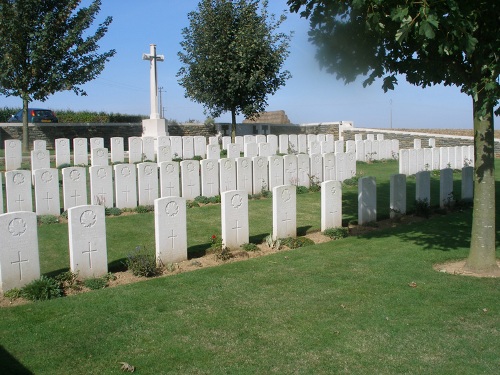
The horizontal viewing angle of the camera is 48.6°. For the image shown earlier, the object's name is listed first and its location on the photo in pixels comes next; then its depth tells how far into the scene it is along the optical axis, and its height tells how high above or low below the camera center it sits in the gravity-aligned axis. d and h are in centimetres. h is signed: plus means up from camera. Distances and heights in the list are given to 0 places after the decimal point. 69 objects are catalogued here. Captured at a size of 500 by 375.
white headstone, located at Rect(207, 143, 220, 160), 1820 +0
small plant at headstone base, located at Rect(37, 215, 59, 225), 1082 -124
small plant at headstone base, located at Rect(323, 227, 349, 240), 968 -147
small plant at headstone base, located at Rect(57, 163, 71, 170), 1762 -30
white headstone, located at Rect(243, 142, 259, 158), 1845 +4
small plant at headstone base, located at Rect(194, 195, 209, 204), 1299 -111
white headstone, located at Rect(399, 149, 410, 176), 1705 -44
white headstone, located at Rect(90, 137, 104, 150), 1941 +42
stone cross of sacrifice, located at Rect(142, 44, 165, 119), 2388 +330
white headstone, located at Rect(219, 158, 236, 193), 1351 -54
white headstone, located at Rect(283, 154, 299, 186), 1471 -53
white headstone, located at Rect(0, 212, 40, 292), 661 -113
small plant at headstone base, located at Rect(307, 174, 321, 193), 1496 -95
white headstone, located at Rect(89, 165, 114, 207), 1184 -66
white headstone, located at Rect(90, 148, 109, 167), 1638 -3
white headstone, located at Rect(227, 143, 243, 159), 1802 +5
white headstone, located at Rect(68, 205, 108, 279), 714 -112
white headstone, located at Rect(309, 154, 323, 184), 1540 -51
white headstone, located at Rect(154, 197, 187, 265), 790 -111
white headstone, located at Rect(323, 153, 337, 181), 1577 -51
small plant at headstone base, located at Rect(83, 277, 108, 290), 700 -163
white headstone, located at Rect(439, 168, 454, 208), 1248 -94
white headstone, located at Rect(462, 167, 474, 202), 1320 -87
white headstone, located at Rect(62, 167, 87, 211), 1170 -66
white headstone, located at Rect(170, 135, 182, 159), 2050 +26
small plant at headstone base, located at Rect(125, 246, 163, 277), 746 -151
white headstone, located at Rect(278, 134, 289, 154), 2288 +26
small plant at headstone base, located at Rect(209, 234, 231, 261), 827 -149
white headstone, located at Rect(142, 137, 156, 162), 1970 +17
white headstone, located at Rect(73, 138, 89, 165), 1827 +11
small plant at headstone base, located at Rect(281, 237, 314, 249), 909 -153
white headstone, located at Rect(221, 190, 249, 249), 862 -105
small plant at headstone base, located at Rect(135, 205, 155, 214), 1204 -120
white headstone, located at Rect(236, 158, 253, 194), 1369 -56
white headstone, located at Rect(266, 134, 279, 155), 1961 +36
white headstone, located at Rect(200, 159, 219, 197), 1334 -61
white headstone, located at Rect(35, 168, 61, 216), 1119 -72
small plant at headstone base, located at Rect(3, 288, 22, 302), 654 -162
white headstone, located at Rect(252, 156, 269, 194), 1395 -58
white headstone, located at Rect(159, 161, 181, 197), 1280 -60
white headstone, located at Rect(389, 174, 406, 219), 1130 -94
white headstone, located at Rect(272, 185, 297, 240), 927 -104
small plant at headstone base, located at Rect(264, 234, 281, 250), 896 -150
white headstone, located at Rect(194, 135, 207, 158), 2094 +24
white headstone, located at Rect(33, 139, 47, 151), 1819 +39
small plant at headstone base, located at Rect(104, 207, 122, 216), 1170 -120
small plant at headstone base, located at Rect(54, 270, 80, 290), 693 -157
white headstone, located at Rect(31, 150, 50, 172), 1560 -8
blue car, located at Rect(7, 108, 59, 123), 2772 +205
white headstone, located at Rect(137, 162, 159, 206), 1247 -67
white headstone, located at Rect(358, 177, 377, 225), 1055 -100
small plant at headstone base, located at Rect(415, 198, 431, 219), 1155 -132
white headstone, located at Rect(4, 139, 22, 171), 1727 +7
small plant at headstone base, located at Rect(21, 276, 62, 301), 652 -159
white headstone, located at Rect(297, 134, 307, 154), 2333 +25
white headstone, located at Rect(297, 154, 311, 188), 1507 -53
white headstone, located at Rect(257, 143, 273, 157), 1903 +6
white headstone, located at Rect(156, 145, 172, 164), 1786 +0
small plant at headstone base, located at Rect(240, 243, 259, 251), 875 -151
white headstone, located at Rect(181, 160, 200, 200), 1312 -62
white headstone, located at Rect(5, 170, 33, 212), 1107 -68
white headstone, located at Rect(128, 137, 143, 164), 1939 +14
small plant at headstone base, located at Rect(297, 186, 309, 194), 1449 -105
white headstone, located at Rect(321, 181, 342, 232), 1001 -101
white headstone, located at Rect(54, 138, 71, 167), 1798 +13
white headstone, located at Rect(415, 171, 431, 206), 1208 -86
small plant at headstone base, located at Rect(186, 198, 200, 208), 1257 -117
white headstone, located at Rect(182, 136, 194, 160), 2070 +18
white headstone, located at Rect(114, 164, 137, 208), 1209 -70
